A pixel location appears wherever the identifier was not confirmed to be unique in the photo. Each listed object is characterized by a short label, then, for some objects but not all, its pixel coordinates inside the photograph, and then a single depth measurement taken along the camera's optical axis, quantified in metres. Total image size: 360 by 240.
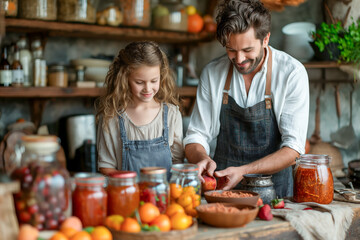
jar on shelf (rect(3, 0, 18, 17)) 3.22
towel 1.72
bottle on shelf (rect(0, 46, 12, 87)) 3.34
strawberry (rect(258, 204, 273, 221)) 1.71
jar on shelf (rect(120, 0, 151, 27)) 3.71
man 2.26
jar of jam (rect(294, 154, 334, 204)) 1.97
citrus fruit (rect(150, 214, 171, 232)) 1.43
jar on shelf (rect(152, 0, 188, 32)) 3.91
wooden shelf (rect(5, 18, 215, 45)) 3.35
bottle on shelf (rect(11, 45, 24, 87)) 3.37
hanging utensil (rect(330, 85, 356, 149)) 4.20
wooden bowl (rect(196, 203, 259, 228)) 1.56
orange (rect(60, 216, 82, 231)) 1.37
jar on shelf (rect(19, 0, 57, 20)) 3.32
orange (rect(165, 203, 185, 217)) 1.52
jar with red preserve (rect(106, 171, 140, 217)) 1.54
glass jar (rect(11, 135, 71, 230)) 1.35
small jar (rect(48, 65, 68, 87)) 3.54
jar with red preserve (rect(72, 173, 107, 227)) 1.47
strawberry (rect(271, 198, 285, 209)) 1.89
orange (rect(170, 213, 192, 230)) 1.46
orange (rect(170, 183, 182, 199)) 1.68
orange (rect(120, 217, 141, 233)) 1.40
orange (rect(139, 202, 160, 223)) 1.47
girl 2.25
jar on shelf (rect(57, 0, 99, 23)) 3.46
